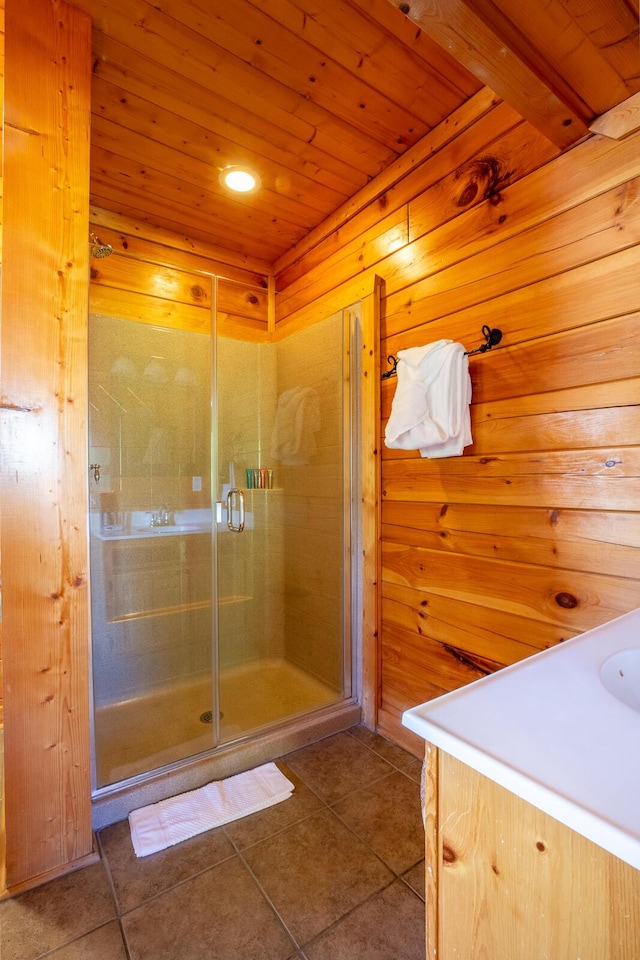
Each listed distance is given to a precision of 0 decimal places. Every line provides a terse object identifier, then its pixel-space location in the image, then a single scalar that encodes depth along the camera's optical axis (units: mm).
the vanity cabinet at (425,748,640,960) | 417
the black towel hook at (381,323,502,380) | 1531
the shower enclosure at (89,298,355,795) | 2012
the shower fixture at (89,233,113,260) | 1799
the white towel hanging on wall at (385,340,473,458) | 1565
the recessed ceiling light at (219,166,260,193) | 2066
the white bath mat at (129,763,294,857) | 1468
